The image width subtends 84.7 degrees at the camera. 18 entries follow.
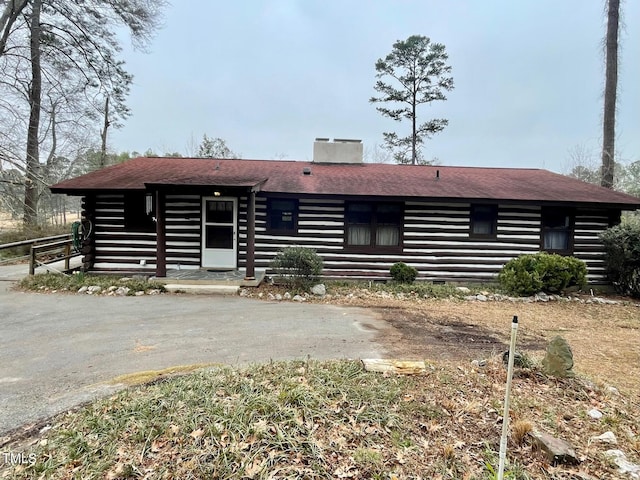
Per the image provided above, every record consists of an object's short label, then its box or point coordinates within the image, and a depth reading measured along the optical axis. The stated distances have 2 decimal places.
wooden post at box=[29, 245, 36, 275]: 9.76
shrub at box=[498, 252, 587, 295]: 8.80
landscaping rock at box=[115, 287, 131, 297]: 8.31
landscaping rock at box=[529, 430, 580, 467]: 2.45
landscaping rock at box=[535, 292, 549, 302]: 8.72
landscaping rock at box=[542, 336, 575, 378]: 3.77
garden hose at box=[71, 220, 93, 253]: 9.88
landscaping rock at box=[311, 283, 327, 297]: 8.50
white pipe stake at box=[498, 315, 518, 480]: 2.08
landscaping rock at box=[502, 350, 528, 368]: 3.94
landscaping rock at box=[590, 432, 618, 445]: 2.73
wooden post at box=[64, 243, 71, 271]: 10.66
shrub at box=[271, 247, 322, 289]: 8.67
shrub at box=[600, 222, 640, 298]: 9.30
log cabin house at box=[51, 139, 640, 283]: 10.05
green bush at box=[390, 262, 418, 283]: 9.73
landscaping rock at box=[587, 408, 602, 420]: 3.08
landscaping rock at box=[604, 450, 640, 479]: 2.41
